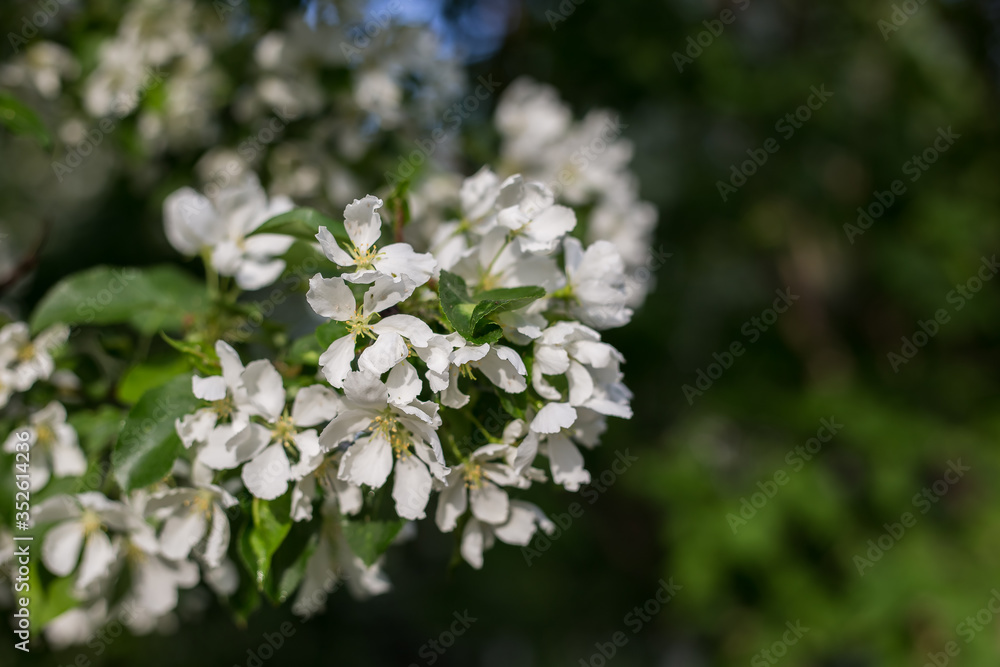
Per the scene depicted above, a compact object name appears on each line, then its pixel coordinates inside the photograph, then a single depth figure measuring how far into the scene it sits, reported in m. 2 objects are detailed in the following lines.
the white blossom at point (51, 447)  0.72
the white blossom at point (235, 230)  0.74
